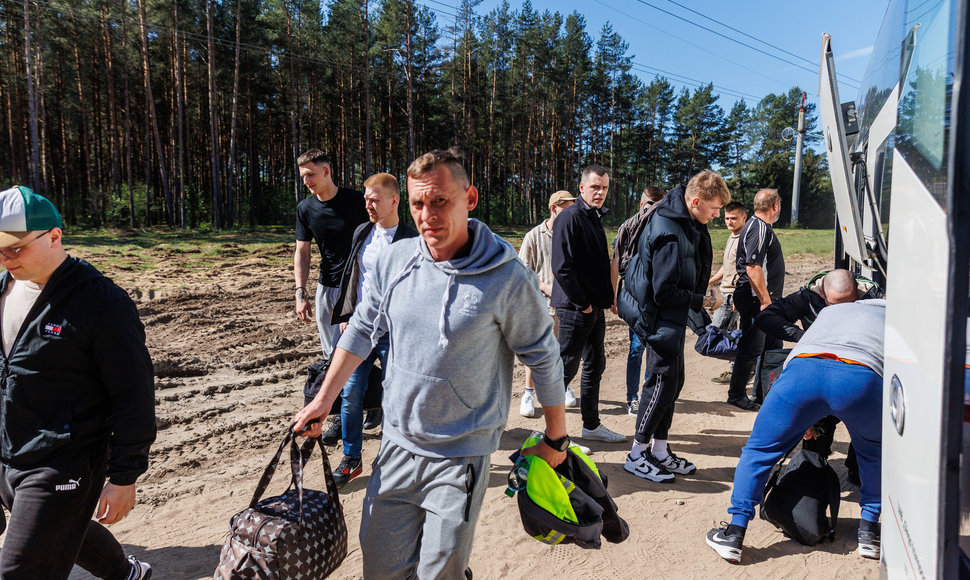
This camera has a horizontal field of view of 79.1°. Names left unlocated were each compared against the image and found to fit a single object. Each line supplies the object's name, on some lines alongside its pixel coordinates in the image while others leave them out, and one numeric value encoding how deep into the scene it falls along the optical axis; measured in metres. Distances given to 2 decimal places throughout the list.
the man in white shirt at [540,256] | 5.79
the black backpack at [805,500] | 3.62
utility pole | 34.09
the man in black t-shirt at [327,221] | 4.84
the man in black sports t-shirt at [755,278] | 5.77
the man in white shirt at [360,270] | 4.30
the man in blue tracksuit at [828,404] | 3.06
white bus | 1.33
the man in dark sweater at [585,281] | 4.86
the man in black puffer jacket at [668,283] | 4.16
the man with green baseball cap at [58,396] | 2.23
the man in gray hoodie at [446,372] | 2.13
